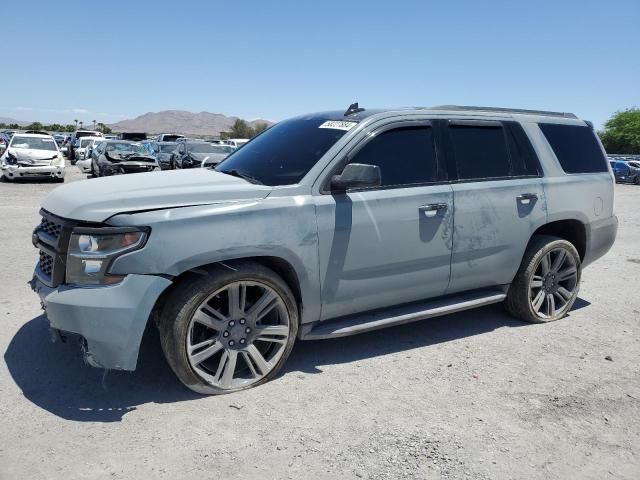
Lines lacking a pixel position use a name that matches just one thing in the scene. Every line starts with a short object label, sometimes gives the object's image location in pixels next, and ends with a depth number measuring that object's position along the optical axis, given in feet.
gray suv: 10.05
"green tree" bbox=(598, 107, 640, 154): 219.61
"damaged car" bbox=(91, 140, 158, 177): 58.44
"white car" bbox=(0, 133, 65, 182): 56.65
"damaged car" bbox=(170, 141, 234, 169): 65.51
